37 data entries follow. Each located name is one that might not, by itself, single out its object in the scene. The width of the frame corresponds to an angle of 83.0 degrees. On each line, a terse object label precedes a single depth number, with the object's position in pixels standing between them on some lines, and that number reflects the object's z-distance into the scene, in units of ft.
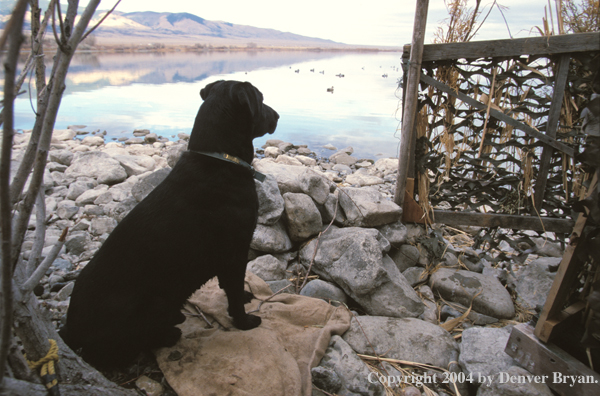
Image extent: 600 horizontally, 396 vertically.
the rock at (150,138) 29.68
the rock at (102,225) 13.35
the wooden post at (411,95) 11.59
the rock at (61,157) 21.75
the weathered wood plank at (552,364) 6.46
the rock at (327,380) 7.14
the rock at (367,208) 12.80
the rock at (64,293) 9.44
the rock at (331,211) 13.29
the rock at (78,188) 16.61
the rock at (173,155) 16.93
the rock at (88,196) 15.97
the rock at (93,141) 28.09
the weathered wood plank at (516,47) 10.53
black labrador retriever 6.37
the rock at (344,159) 26.99
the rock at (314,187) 13.48
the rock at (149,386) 6.56
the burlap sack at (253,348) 6.70
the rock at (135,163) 19.70
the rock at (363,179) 21.62
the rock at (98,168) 18.54
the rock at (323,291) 10.54
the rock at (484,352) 7.75
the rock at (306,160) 25.49
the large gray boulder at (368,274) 10.21
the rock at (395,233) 12.91
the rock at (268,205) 12.03
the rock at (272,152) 27.07
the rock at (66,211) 14.64
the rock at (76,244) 12.14
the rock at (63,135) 28.92
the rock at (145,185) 13.10
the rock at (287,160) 22.62
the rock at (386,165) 24.88
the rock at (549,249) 13.87
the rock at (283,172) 13.83
